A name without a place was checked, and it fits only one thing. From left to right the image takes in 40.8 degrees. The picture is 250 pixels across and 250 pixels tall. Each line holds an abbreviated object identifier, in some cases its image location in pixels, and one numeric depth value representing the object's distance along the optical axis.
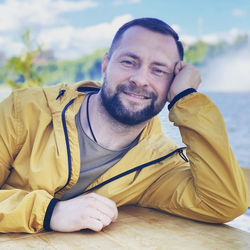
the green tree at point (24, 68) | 10.09
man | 1.27
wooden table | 1.14
